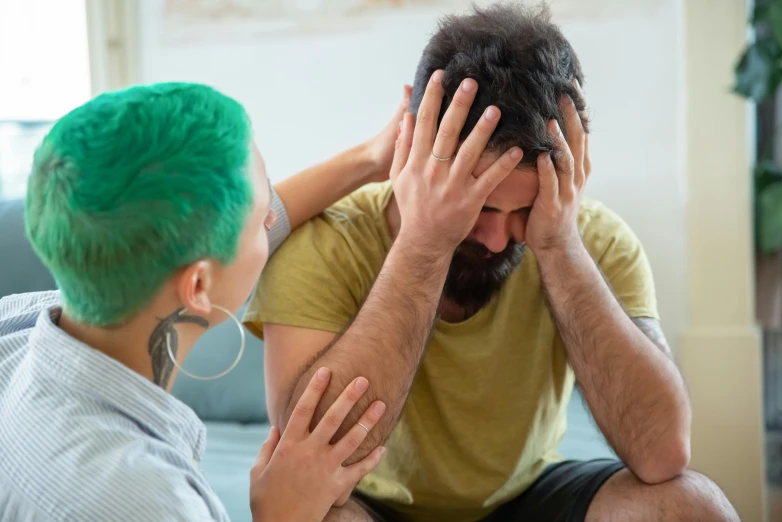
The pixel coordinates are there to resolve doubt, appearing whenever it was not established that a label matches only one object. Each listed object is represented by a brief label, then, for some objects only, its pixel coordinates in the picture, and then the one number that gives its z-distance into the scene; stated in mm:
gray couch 1901
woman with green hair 800
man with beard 1215
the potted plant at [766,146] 2074
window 2723
